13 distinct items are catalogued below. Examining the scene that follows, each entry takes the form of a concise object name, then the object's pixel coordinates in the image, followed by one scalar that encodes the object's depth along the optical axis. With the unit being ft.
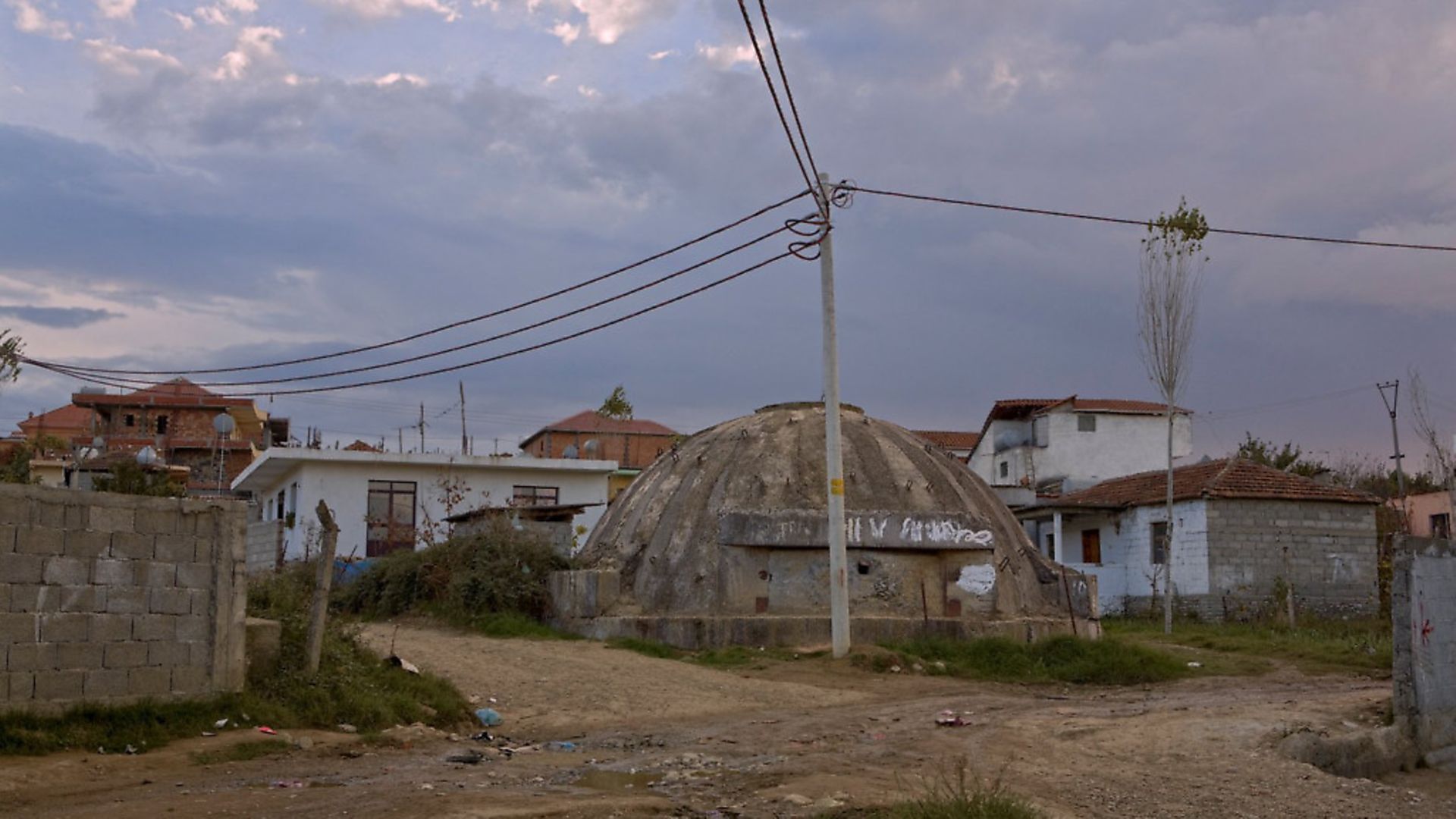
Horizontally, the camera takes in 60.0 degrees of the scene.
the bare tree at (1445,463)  98.94
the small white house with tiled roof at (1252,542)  100.89
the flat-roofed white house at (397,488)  106.01
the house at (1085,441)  140.46
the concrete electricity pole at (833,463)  58.85
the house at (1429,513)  140.46
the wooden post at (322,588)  41.22
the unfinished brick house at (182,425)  166.81
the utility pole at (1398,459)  133.90
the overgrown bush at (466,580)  73.67
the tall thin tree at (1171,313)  88.22
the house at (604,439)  188.24
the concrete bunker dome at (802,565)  70.18
